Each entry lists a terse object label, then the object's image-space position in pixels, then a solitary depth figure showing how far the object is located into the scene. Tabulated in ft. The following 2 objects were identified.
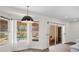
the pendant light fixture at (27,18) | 4.86
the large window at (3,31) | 4.88
